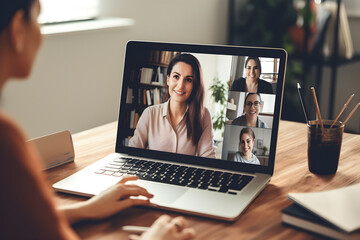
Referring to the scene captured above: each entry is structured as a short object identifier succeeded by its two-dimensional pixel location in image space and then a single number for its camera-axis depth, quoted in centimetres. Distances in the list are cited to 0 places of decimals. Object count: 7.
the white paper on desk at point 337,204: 79
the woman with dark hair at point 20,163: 54
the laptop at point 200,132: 104
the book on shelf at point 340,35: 333
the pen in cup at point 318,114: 110
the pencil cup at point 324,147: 110
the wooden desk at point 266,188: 85
